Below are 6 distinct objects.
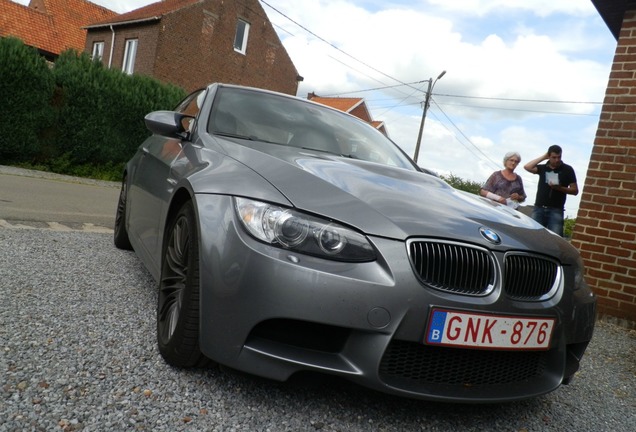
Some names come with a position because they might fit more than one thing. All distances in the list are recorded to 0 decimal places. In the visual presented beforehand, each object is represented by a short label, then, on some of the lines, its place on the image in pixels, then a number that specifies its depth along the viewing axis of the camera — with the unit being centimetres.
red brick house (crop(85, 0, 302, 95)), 2125
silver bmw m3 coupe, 180
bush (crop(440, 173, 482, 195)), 1919
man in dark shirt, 586
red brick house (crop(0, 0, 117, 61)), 2528
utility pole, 2564
